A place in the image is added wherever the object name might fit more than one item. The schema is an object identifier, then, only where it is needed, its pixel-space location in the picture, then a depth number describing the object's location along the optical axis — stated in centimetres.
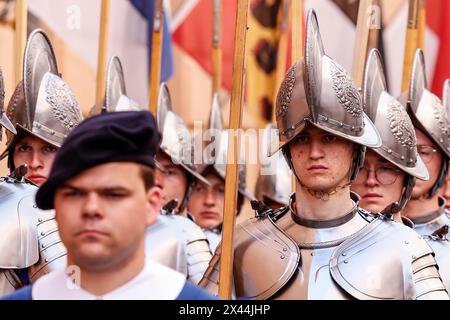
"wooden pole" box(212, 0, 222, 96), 1570
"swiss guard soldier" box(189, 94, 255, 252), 1350
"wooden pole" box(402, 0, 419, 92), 1277
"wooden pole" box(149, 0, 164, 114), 1237
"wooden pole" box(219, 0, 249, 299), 854
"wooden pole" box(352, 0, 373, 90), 1099
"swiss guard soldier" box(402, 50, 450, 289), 1200
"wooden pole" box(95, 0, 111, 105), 1193
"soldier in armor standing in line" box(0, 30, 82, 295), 948
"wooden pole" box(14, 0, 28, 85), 1125
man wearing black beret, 623
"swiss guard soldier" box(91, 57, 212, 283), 1087
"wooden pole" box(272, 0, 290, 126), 1535
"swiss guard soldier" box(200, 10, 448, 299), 845
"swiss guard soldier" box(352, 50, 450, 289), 1044
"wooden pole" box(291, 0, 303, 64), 1037
